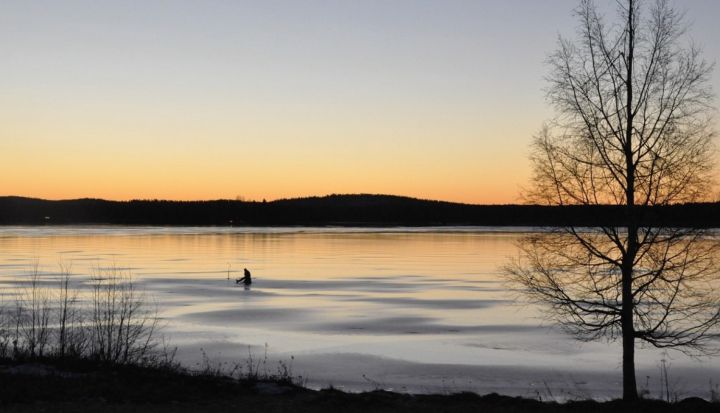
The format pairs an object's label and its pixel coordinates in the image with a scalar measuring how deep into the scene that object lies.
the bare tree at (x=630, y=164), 14.61
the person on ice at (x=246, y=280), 44.46
